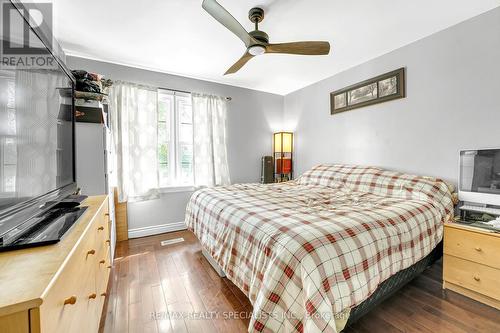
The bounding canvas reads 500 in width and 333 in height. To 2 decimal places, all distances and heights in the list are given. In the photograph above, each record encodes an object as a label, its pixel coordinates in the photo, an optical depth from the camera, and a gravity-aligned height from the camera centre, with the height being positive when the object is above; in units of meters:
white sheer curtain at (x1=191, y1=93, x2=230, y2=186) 3.45 +0.38
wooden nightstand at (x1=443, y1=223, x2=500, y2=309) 1.55 -0.76
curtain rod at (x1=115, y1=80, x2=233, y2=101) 3.29 +1.12
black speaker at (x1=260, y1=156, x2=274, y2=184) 4.04 -0.12
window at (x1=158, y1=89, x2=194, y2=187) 3.32 +0.39
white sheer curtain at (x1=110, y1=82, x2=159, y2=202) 2.90 +0.34
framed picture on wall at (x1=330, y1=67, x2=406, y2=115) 2.62 +0.95
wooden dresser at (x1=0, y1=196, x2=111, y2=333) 0.50 -0.34
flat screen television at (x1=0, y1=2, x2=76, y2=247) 0.78 +0.11
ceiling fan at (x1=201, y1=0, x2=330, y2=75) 1.68 +1.03
